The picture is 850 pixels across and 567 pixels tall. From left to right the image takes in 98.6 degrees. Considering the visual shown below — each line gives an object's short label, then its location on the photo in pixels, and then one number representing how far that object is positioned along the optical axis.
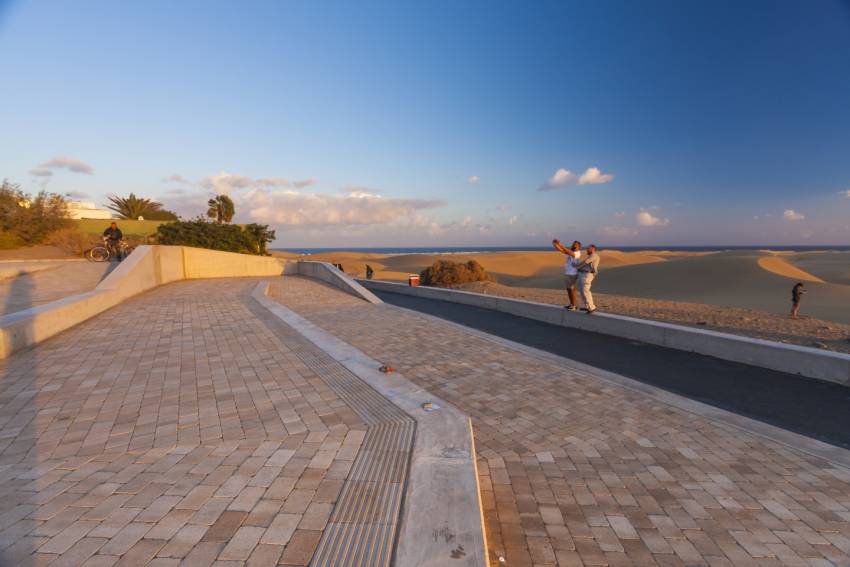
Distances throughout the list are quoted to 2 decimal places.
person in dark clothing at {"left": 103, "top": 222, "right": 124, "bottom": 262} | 16.58
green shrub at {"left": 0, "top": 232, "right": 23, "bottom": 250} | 21.70
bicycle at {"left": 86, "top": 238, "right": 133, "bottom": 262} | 16.59
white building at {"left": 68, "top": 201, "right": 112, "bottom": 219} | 54.11
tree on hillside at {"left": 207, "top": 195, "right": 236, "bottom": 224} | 48.31
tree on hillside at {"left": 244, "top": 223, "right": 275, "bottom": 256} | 36.65
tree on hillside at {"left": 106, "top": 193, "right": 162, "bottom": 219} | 50.50
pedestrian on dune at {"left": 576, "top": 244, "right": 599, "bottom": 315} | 8.70
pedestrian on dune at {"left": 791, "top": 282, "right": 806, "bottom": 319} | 14.70
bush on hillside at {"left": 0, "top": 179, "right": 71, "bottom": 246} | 22.77
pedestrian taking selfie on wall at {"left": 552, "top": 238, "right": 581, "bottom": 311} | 8.89
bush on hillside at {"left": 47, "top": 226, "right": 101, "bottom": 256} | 21.86
